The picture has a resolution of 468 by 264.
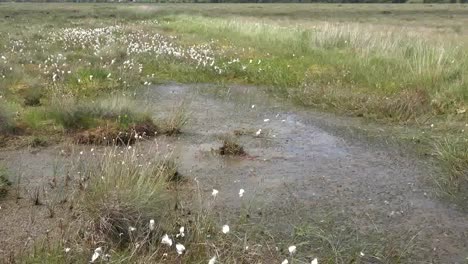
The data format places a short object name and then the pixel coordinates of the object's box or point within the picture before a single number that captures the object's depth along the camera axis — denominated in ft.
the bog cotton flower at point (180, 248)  10.56
